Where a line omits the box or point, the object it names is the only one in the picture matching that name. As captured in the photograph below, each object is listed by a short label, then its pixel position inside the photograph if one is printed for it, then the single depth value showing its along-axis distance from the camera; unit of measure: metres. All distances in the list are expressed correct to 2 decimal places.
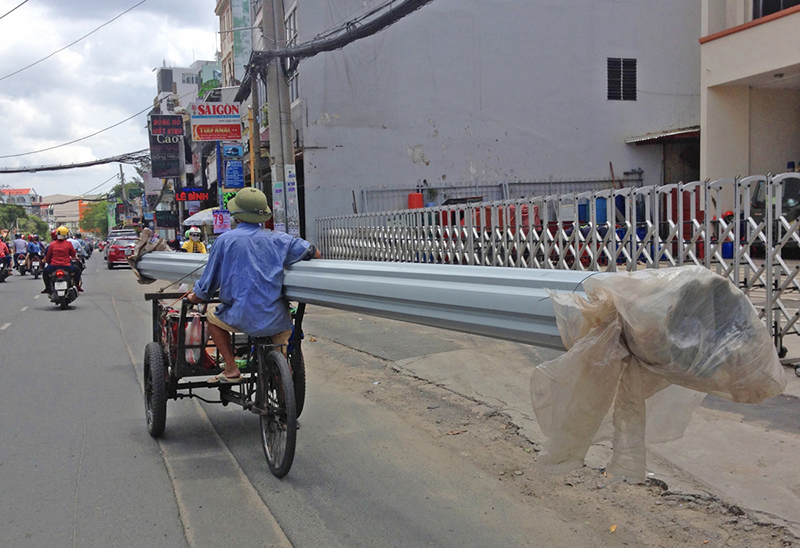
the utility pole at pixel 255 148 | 17.69
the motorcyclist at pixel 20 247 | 29.33
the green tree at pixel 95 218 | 140.88
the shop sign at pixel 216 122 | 20.61
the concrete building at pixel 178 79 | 79.62
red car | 34.06
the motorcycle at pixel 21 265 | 28.27
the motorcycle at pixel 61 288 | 15.38
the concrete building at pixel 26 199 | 123.69
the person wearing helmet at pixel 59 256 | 15.59
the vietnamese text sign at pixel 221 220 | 18.19
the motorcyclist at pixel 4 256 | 25.16
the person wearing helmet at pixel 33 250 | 26.84
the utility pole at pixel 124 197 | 82.52
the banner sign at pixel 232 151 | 20.92
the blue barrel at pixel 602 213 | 12.56
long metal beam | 2.86
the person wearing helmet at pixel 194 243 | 11.93
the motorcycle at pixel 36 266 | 26.48
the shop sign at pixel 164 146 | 39.41
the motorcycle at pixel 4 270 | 25.09
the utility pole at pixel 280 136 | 15.11
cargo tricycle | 4.55
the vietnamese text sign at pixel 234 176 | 20.34
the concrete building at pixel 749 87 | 16.28
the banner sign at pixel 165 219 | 41.31
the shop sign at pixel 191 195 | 31.88
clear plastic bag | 2.50
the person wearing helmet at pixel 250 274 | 4.74
